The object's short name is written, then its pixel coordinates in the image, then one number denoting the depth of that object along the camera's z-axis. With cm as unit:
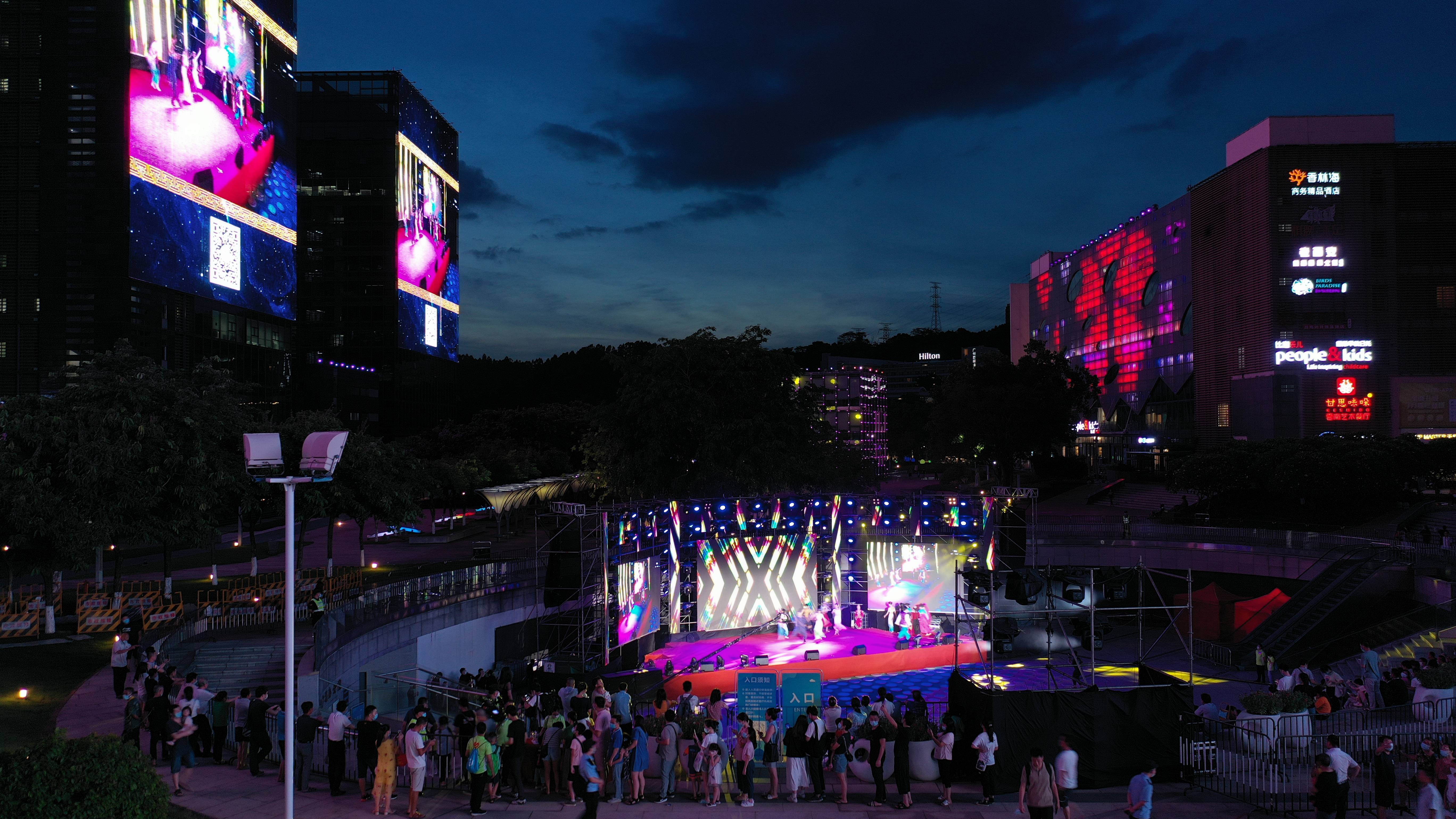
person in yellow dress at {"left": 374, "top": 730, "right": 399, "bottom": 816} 1072
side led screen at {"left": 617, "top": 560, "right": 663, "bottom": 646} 2320
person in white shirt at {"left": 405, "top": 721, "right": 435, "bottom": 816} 1080
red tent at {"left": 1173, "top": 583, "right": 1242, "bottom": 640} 2802
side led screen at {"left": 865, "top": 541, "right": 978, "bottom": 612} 2780
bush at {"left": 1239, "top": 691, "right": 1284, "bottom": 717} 1425
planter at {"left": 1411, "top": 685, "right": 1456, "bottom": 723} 1438
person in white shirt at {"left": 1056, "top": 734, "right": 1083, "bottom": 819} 1090
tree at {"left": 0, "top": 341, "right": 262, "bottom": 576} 1933
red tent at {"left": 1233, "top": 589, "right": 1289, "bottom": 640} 2747
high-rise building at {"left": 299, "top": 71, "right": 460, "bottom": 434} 7319
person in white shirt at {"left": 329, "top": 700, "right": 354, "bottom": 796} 1153
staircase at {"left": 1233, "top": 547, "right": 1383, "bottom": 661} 2486
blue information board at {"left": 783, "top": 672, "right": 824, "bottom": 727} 1351
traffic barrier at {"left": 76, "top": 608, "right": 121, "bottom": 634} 2080
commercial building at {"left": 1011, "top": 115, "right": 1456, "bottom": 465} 6188
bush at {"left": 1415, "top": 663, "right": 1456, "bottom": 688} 1505
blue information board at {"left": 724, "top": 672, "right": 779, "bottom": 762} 1364
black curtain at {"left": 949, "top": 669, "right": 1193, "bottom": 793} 1266
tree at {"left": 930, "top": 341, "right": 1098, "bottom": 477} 6269
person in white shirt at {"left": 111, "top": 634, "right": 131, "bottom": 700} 1553
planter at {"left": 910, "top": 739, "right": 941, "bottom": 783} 1261
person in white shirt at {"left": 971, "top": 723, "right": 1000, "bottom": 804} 1191
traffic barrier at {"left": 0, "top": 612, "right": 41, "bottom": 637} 1989
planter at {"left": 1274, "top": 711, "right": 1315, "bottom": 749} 1400
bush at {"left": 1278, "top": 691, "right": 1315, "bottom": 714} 1423
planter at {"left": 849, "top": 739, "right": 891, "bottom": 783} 1278
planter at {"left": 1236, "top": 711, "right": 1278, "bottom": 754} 1297
